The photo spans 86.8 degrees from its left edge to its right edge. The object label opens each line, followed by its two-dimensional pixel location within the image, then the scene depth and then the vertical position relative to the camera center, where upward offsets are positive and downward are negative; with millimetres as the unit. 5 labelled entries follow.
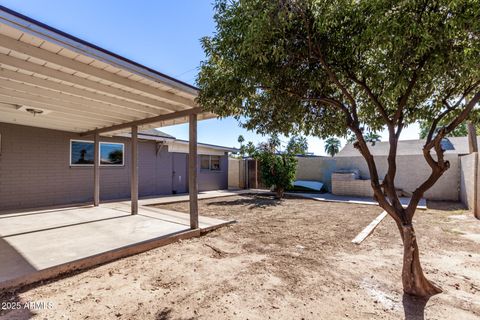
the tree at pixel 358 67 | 2164 +1053
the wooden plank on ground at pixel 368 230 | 4845 -1408
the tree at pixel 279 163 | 11367 +121
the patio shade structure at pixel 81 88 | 2916 +1307
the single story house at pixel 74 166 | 7523 +12
